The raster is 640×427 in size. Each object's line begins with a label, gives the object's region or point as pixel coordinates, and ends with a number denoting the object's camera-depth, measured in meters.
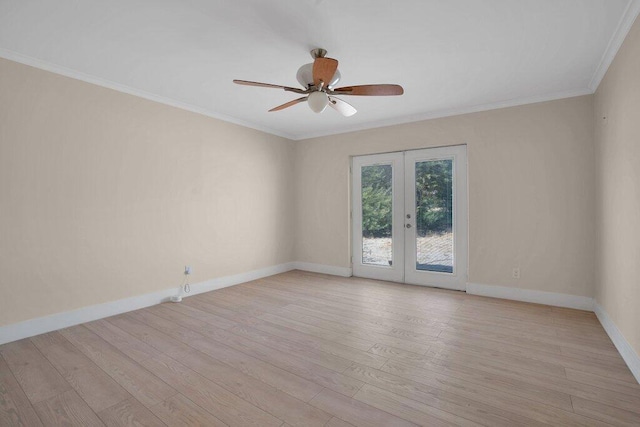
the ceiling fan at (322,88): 2.47
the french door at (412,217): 4.29
